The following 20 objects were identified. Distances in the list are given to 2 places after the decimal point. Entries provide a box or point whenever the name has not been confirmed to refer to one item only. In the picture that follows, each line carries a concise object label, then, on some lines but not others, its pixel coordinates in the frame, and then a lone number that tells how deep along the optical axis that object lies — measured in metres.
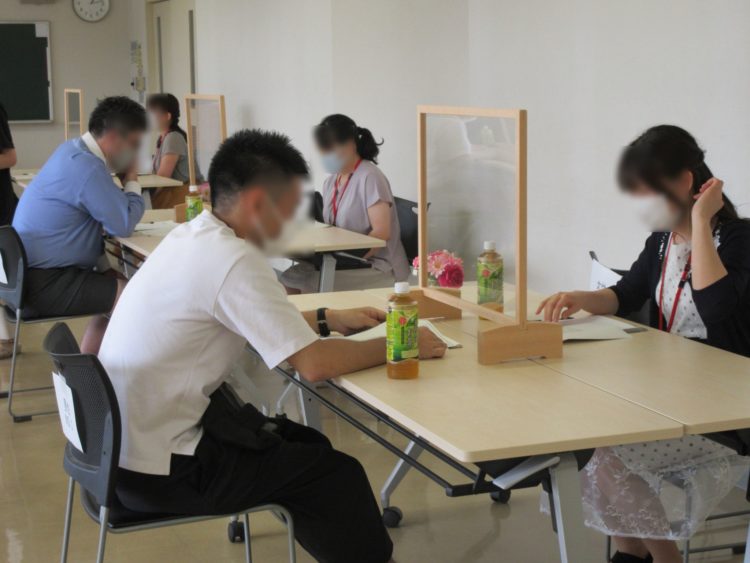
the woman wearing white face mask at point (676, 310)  2.22
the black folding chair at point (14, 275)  3.86
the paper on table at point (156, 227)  4.55
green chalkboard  9.73
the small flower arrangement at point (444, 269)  2.60
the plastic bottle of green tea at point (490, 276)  2.35
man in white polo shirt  2.00
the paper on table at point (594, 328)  2.44
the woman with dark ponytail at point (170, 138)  6.83
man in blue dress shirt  3.97
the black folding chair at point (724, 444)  2.21
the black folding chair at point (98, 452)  1.94
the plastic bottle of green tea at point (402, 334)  2.08
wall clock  10.02
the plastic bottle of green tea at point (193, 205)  4.48
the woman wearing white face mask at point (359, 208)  4.33
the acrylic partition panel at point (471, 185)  2.21
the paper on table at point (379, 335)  2.36
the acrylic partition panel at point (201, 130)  5.03
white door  8.59
